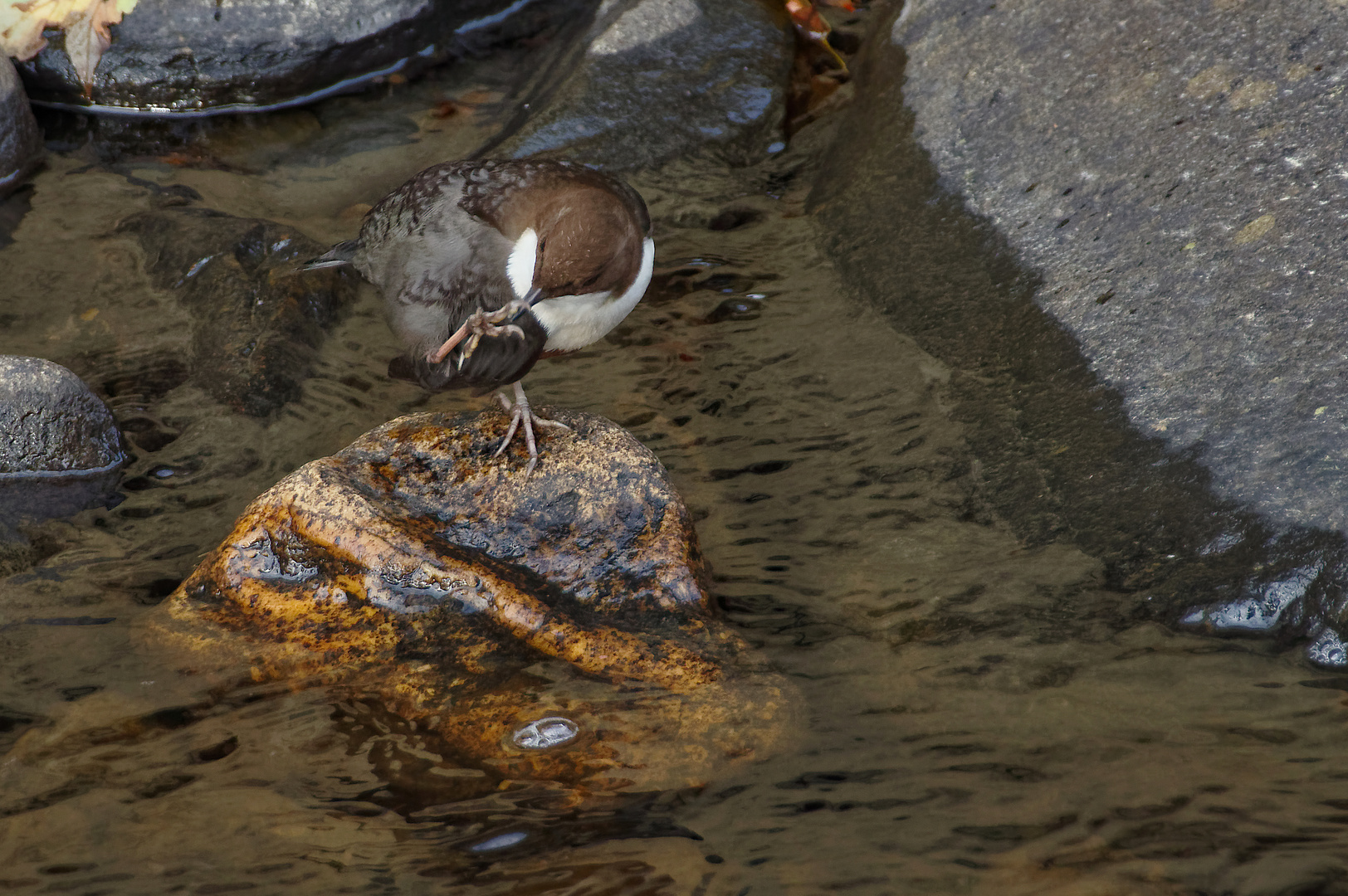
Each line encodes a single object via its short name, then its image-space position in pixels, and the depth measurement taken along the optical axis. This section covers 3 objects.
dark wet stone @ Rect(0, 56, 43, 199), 8.74
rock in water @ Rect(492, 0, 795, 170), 8.90
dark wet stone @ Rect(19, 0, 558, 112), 9.62
